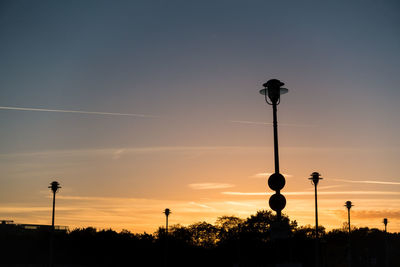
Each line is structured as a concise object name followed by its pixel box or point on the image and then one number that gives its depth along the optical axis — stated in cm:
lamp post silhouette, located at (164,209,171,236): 7144
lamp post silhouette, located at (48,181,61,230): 5734
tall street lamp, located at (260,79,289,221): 1378
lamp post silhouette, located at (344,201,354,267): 6806
